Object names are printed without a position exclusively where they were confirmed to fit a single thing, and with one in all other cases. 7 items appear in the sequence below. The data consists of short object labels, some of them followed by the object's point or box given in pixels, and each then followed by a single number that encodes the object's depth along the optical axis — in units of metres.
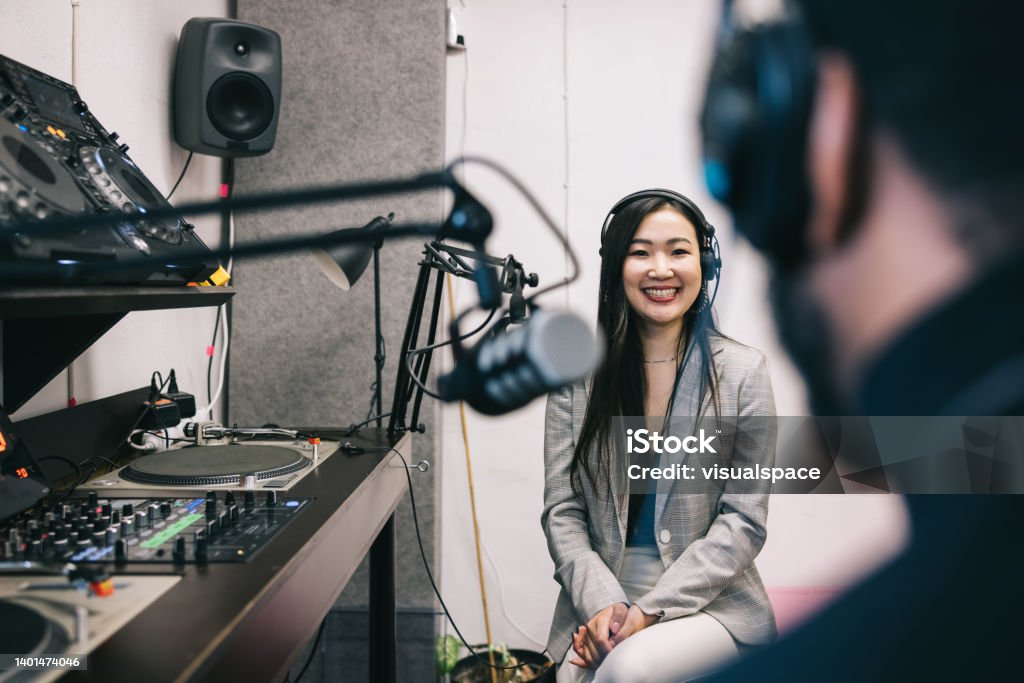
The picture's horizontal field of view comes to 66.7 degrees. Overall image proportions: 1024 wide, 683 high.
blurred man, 0.26
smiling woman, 1.22
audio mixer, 0.75
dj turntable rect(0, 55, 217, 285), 0.75
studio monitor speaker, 1.61
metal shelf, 0.97
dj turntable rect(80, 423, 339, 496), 1.05
